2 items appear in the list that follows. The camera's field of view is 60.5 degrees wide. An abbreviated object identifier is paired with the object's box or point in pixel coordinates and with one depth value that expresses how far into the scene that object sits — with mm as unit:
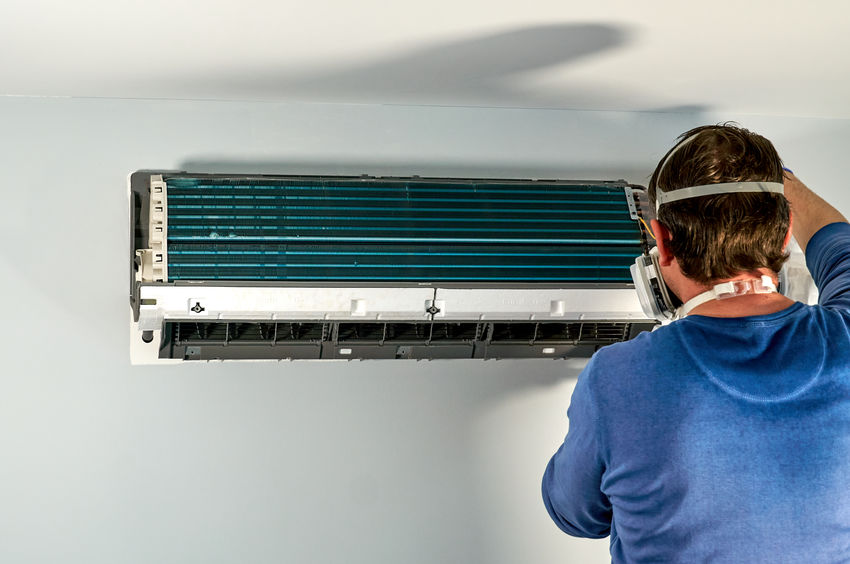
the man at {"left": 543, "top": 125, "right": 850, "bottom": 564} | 1098
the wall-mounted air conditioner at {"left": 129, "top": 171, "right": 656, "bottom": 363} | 2033
